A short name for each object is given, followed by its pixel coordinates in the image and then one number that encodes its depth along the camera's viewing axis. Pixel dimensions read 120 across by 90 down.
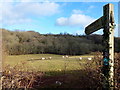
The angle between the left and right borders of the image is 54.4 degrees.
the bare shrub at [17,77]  2.21
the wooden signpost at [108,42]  1.53
